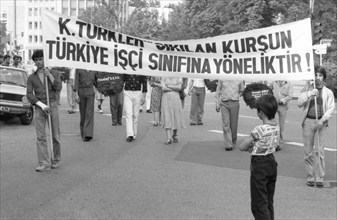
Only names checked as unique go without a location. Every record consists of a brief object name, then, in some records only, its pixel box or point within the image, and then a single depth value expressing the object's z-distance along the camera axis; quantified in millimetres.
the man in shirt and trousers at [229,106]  10609
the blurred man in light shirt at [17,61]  18842
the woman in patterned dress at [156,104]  14422
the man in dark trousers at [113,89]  14117
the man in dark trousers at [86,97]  11500
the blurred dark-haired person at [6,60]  18422
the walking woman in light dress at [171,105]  10984
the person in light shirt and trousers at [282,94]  10922
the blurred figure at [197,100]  15219
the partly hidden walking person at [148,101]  18797
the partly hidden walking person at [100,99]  18162
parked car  14097
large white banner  6008
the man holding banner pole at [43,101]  8000
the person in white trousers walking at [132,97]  11438
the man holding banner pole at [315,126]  7605
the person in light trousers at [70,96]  17781
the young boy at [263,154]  4555
